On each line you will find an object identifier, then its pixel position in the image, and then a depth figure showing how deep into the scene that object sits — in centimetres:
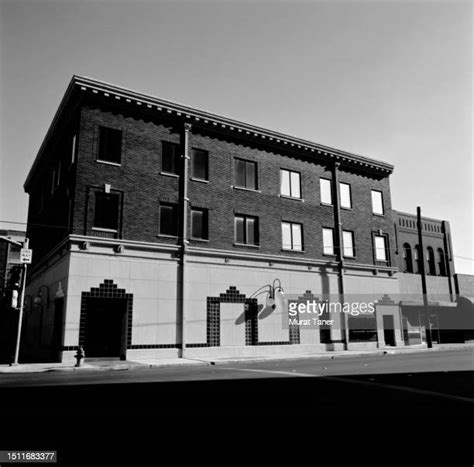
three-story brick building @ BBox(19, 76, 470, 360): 2128
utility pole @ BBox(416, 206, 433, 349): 3130
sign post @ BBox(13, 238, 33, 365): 1878
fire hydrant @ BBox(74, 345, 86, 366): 1797
